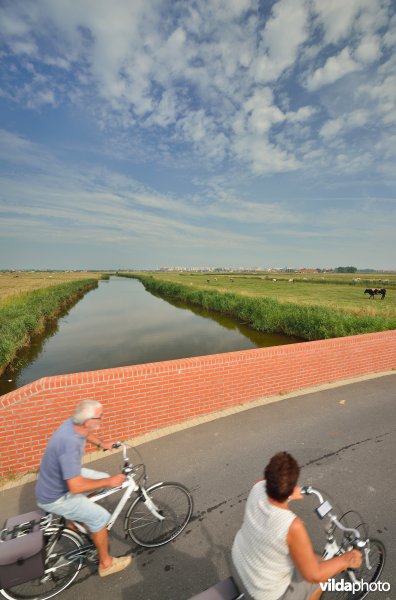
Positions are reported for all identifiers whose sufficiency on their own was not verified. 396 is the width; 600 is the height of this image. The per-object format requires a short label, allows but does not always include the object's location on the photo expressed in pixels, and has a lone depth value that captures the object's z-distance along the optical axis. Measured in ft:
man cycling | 7.55
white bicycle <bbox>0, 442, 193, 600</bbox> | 7.95
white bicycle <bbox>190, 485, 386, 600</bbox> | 6.08
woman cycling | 5.40
